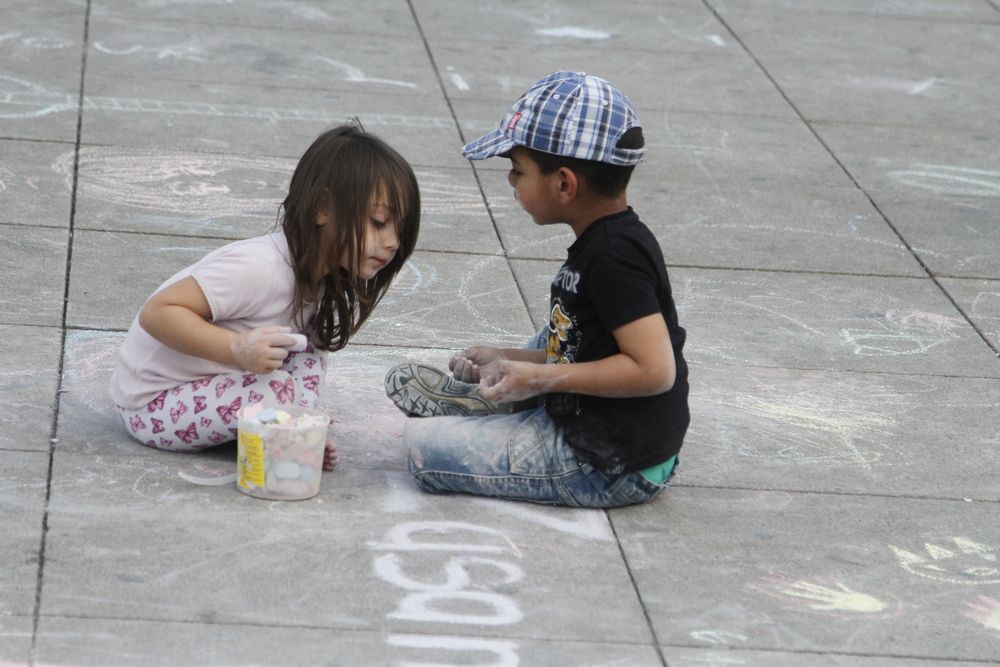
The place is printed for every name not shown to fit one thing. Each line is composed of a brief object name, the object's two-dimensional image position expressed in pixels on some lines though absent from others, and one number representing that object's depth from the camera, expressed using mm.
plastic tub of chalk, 7219
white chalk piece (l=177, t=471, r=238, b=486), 7512
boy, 7125
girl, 7316
